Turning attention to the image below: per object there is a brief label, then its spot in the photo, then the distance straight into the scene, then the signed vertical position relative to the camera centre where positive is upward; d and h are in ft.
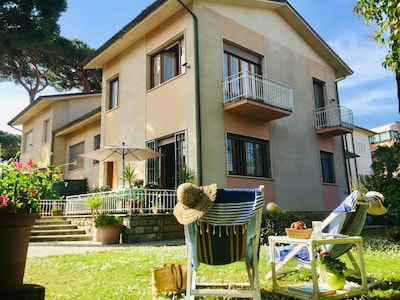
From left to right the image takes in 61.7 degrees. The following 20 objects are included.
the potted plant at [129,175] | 36.01 +3.78
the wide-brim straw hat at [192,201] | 10.06 +0.21
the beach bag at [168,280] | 11.07 -2.36
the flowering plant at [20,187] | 7.74 +0.62
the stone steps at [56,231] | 30.71 -1.87
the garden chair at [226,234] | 10.34 -0.82
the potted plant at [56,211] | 39.93 +0.09
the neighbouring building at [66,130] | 55.56 +14.59
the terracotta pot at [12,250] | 7.20 -0.81
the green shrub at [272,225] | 26.73 -1.53
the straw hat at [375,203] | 14.03 -0.02
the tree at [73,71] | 76.33 +33.07
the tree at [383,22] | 16.84 +9.10
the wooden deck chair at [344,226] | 12.36 -0.88
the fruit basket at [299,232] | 11.40 -0.92
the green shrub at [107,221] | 27.53 -0.85
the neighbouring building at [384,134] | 121.20 +24.76
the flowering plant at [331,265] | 10.91 -1.99
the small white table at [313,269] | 10.35 -2.16
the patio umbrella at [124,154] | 34.71 +5.97
